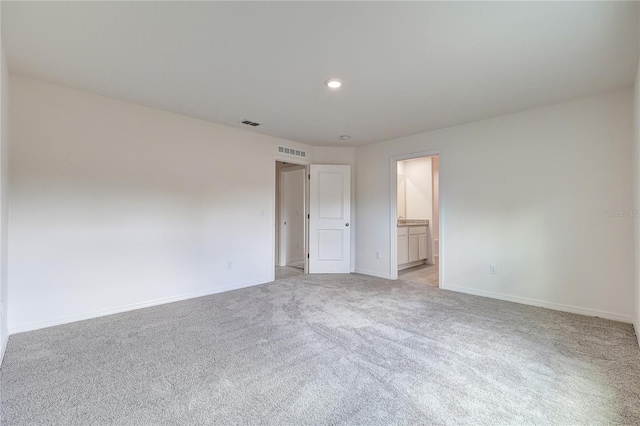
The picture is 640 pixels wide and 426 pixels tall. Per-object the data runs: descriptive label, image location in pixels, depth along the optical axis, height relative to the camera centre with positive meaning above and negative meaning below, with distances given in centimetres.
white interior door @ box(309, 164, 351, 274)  538 -11
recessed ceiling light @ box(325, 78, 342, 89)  274 +125
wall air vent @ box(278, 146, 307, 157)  492 +108
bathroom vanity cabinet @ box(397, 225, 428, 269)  554 -66
